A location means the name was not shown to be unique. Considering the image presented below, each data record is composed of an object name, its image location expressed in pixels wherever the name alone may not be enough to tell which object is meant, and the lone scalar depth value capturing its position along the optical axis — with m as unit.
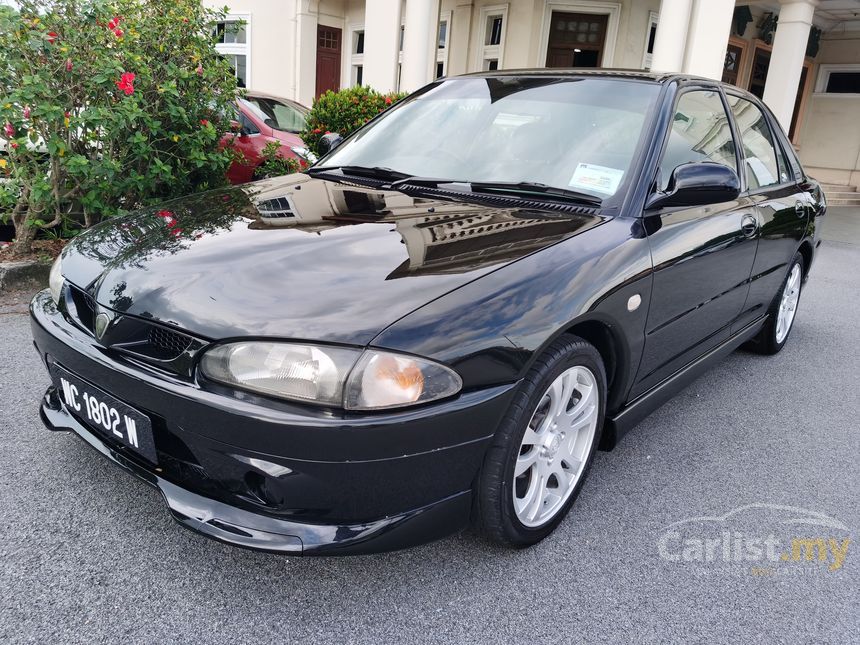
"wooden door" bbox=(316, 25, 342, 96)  15.77
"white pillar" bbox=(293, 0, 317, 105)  14.98
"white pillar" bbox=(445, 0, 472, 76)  13.72
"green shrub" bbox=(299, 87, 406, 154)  7.17
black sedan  1.68
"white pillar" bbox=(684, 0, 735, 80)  9.64
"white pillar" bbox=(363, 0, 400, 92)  11.05
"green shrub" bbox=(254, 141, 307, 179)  5.90
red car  7.07
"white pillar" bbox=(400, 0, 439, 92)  10.39
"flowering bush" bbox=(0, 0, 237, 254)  4.10
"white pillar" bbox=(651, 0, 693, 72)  9.66
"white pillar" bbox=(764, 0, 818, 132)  11.15
